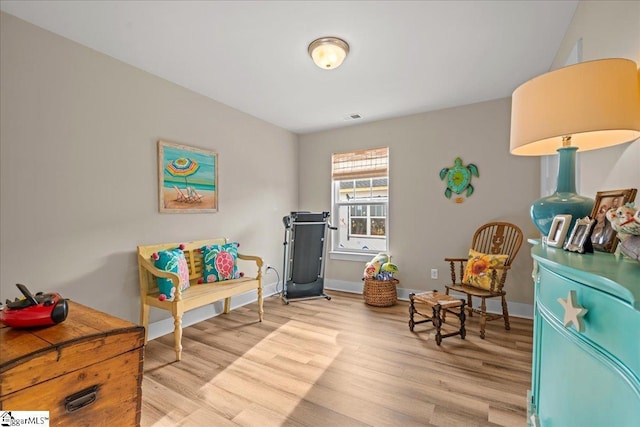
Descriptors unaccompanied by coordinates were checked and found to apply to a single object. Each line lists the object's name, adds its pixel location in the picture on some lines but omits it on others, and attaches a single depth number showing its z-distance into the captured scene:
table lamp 1.02
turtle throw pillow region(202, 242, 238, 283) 3.06
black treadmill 4.02
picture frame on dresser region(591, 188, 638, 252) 1.07
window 4.28
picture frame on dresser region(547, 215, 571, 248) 1.18
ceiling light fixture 2.25
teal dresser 0.58
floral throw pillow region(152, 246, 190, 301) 2.54
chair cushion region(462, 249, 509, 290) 2.94
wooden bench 2.42
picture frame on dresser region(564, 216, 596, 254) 1.04
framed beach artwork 2.92
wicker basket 3.70
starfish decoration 0.77
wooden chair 2.83
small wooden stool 2.61
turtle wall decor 3.61
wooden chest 0.96
